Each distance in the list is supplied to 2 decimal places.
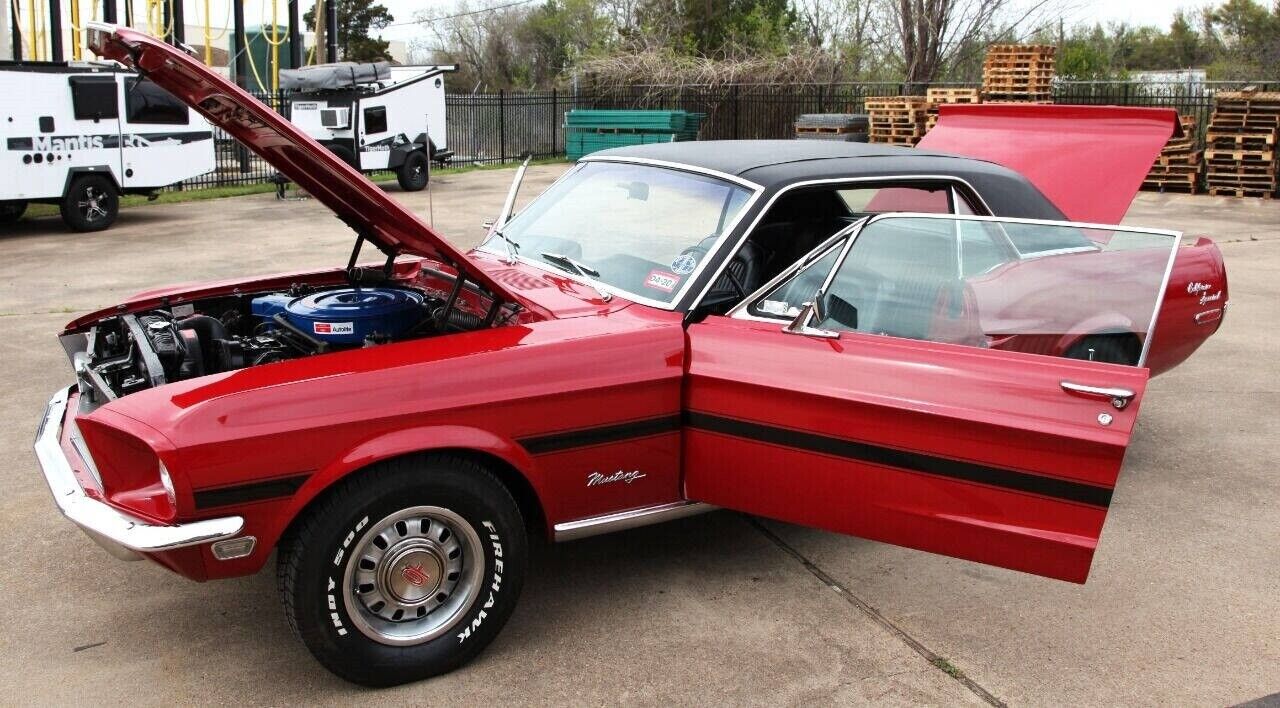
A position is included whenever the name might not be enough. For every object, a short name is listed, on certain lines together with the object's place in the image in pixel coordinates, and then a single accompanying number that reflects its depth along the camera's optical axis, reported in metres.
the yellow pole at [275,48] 22.69
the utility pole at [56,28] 20.19
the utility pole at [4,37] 26.38
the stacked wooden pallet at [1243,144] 17.56
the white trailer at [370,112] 17.97
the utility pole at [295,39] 22.98
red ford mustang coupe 3.19
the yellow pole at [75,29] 22.74
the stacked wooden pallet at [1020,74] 19.53
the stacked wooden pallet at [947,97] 20.02
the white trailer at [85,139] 13.02
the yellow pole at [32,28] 22.28
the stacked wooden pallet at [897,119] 20.56
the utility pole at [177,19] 18.81
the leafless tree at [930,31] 27.70
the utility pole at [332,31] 22.18
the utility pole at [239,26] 22.16
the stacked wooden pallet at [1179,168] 18.56
